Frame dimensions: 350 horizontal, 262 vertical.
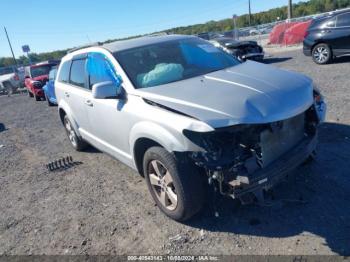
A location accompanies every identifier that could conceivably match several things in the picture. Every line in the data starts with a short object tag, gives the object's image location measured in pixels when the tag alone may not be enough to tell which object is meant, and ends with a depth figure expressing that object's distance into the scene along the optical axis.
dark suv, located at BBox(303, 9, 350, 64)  11.32
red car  16.66
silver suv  3.12
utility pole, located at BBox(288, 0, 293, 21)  29.16
